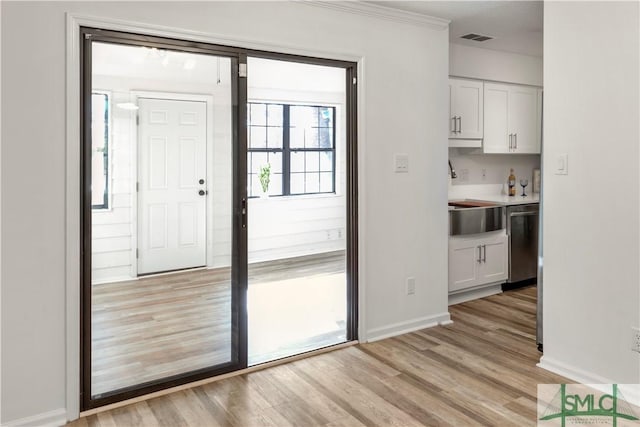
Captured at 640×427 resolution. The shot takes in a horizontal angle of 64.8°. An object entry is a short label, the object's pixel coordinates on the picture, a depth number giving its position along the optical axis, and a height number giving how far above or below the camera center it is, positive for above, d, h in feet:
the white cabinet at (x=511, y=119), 16.83 +2.70
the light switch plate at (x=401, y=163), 12.38 +0.82
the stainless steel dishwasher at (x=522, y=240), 16.20 -1.44
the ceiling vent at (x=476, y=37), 14.83 +4.76
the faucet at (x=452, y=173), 16.88 +0.77
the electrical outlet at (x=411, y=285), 12.80 -2.28
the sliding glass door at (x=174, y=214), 8.80 -0.36
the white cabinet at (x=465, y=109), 15.72 +2.78
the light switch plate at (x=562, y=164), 9.89 +0.64
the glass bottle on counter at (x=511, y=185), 18.67 +0.42
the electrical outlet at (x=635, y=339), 8.91 -2.52
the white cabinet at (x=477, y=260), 14.75 -1.93
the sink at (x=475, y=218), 14.49 -0.64
